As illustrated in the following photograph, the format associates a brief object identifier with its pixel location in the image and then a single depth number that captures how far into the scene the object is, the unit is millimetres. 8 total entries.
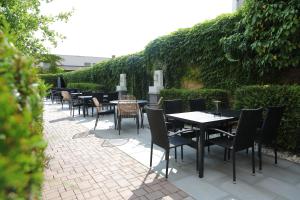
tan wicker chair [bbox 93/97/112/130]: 6157
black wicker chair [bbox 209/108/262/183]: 2807
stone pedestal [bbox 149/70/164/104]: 7996
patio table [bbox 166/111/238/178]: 3010
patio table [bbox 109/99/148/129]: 6359
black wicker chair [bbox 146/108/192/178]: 3014
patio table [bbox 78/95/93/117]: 8189
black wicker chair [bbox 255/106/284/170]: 3199
